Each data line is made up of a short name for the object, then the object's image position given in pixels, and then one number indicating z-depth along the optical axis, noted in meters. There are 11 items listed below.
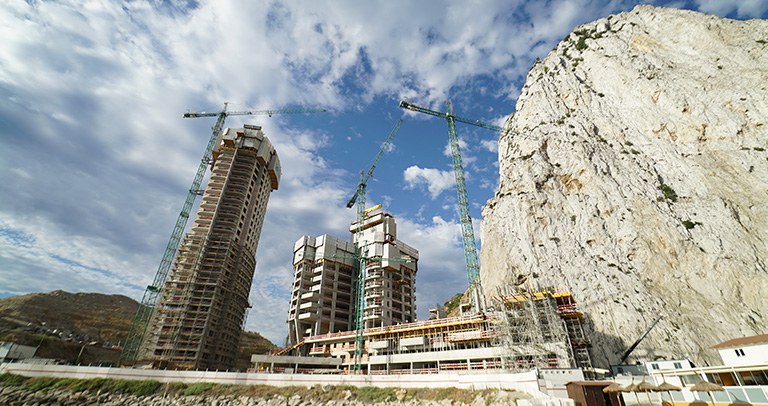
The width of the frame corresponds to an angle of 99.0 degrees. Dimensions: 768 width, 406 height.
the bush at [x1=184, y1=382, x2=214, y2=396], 42.57
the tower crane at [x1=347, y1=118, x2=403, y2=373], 70.25
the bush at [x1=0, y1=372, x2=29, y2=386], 44.84
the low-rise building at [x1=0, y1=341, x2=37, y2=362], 54.53
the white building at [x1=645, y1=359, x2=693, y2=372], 41.69
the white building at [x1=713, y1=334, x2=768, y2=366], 31.91
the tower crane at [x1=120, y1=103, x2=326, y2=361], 69.75
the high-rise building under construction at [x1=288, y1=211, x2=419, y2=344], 89.19
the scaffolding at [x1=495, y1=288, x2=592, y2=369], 49.47
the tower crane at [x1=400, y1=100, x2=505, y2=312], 77.12
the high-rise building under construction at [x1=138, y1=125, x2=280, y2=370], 67.44
